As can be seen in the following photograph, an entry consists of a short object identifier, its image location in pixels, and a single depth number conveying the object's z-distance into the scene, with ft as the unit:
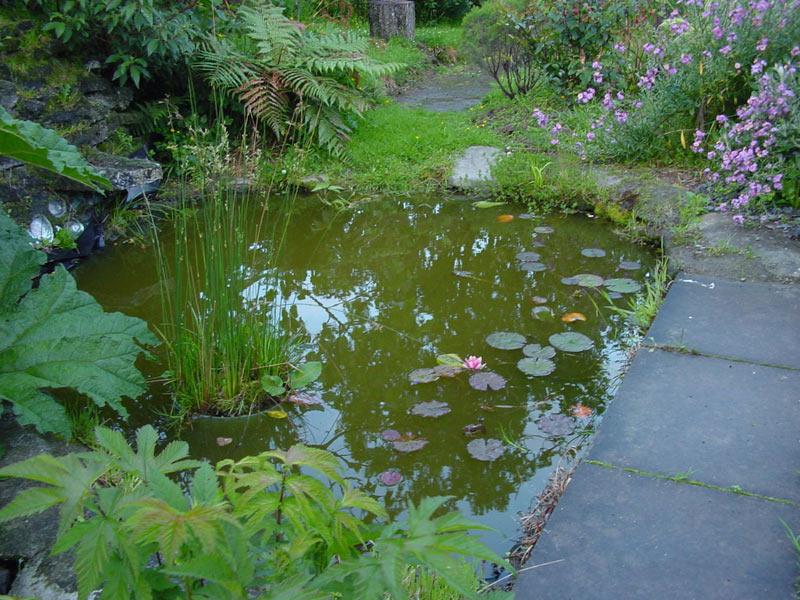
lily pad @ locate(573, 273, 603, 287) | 10.73
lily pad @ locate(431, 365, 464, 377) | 8.41
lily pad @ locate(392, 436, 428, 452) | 7.21
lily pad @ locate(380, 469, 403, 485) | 6.77
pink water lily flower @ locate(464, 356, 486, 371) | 8.37
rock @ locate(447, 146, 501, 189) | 15.21
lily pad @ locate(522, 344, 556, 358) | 8.77
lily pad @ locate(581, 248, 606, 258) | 11.86
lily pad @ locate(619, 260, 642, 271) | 11.35
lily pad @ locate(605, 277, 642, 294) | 10.46
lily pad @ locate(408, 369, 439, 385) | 8.34
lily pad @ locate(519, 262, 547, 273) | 11.40
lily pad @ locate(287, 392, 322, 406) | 8.09
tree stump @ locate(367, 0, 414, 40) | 32.99
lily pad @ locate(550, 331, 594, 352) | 8.91
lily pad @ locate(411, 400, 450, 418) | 7.74
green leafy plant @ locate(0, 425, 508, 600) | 2.93
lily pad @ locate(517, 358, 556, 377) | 8.45
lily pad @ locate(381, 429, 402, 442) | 7.39
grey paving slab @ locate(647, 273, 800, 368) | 7.80
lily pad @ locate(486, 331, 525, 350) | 9.03
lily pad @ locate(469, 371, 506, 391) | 8.14
